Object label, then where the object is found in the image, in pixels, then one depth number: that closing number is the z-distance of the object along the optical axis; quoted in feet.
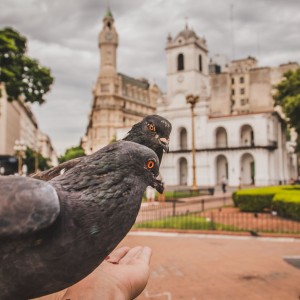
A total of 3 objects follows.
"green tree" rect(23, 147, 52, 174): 205.52
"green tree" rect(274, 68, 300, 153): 104.06
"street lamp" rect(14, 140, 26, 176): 86.17
